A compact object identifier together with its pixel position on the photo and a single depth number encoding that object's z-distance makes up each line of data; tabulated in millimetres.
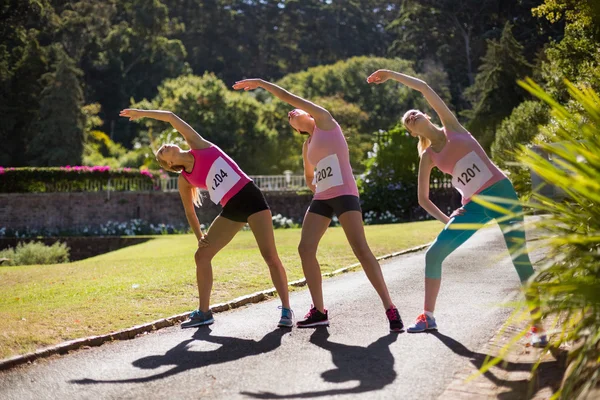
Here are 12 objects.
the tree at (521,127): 28719
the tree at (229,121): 47688
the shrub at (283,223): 31703
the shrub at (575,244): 3684
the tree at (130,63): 68562
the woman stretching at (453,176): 6430
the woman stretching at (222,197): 7293
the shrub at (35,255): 21758
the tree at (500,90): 41219
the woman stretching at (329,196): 6879
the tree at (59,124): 51250
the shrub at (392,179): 31031
